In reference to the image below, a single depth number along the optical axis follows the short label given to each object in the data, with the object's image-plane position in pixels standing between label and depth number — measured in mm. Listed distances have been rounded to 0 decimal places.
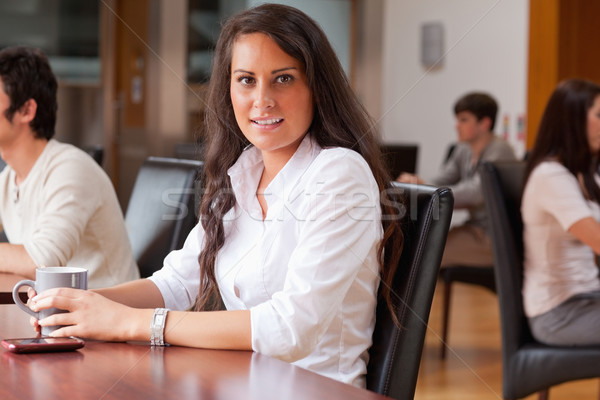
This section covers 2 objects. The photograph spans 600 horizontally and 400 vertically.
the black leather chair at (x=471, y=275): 3453
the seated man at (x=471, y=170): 3539
